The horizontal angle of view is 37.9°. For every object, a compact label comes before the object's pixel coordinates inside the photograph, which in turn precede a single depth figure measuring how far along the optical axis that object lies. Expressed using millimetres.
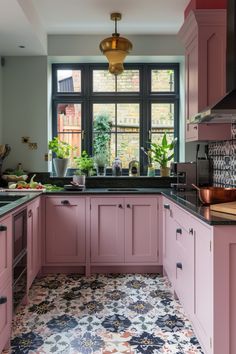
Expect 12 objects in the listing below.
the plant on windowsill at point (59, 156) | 4125
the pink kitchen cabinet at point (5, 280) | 1975
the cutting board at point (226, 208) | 1958
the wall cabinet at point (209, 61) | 2949
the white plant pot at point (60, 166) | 4121
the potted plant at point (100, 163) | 4203
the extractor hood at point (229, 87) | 2184
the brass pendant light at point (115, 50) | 3221
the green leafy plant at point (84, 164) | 4125
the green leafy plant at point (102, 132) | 4363
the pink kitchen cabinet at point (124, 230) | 3502
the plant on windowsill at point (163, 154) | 4133
